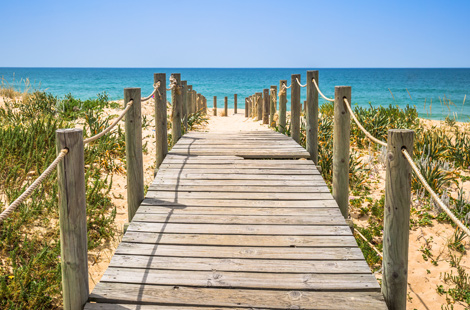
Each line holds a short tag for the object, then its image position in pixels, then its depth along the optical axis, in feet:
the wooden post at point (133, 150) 13.42
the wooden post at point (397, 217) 8.26
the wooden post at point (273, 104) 37.52
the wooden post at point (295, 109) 21.72
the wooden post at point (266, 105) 42.42
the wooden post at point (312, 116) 18.74
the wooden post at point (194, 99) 47.78
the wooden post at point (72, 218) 8.03
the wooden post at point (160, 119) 18.04
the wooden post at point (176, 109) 20.85
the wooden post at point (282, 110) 25.62
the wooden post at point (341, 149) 13.75
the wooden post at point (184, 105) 25.86
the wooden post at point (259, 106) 47.21
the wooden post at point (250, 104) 56.10
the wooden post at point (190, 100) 42.94
